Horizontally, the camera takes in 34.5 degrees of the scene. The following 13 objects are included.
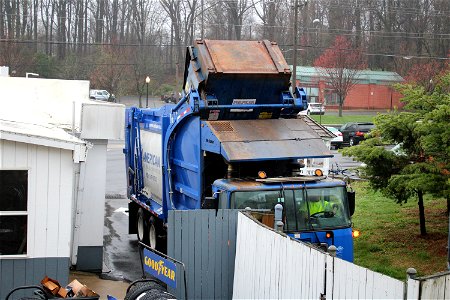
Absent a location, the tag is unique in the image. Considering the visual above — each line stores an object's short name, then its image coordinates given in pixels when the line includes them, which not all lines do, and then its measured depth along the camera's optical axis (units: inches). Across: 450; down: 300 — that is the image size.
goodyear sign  404.5
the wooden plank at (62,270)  403.5
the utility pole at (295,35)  1354.8
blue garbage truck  455.5
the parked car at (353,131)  1592.0
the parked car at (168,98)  2287.9
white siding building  391.5
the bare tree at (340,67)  2112.5
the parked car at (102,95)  2207.2
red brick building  2380.7
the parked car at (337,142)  1476.4
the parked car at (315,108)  2235.5
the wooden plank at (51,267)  401.7
